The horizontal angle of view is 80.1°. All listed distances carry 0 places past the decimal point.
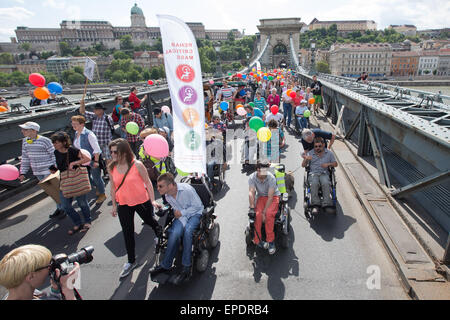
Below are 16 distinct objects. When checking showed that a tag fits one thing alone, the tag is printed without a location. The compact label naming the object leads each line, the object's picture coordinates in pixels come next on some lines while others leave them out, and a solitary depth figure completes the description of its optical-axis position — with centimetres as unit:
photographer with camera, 173
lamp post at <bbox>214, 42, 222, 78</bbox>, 2476
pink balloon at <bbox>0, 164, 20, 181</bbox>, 456
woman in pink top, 358
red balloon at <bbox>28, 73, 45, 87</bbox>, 725
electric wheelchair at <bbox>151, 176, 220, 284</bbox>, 358
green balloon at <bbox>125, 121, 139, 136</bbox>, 612
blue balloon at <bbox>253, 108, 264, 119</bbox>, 888
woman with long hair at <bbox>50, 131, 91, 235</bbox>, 429
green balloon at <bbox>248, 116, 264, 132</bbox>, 663
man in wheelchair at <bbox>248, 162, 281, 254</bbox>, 394
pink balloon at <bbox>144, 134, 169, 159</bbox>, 413
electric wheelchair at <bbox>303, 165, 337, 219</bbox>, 497
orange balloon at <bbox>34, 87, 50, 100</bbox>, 711
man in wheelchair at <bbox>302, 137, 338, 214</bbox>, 485
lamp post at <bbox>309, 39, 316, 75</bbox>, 2022
